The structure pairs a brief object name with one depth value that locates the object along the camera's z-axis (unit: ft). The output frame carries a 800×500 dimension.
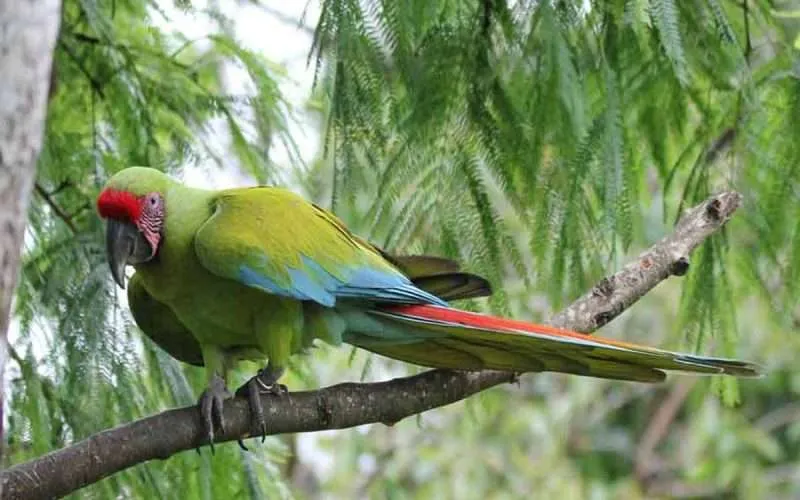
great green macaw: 26.21
